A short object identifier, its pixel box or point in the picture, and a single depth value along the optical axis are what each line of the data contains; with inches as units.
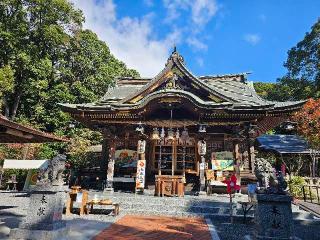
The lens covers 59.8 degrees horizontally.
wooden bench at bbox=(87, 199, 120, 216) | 400.5
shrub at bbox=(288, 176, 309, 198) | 647.8
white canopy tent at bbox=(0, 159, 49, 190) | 682.2
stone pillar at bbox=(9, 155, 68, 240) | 251.9
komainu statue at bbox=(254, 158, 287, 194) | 223.8
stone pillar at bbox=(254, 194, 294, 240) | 213.5
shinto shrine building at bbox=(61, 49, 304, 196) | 557.0
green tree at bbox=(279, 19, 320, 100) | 1158.3
